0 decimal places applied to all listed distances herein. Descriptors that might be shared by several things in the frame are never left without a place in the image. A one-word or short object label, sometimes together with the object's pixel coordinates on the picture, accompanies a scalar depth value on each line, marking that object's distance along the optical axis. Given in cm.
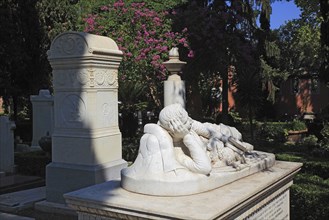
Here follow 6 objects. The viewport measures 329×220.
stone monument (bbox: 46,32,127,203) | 655
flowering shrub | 1521
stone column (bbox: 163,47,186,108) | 1235
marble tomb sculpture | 346
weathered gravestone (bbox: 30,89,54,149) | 1237
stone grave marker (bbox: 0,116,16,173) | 963
